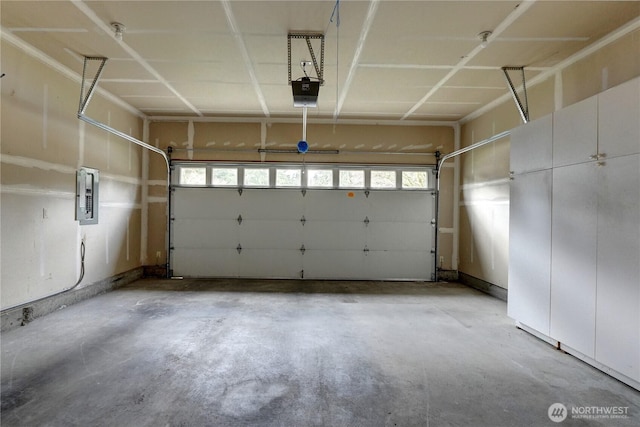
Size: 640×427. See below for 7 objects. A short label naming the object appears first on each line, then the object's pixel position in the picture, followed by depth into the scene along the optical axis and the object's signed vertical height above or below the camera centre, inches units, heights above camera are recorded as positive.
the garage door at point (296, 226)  226.1 -10.3
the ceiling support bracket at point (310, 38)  113.7 +64.3
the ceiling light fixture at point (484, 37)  111.9 +65.1
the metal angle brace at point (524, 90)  140.4 +57.6
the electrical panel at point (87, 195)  158.1 +7.1
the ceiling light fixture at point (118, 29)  110.1 +64.9
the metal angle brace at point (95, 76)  136.7 +60.3
